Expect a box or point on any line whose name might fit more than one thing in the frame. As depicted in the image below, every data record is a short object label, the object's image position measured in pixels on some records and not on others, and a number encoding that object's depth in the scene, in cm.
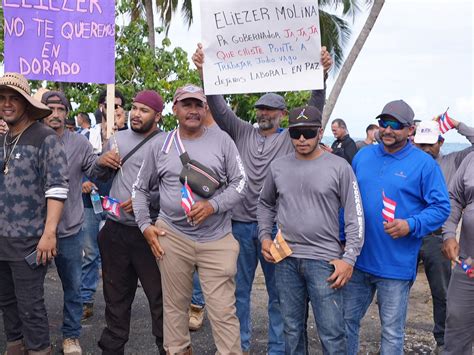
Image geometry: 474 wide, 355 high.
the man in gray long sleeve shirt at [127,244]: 482
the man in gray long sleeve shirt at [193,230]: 447
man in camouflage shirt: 441
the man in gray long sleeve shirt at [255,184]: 496
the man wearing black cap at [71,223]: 518
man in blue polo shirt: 414
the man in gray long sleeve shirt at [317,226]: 418
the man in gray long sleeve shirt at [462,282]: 434
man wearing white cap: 560
